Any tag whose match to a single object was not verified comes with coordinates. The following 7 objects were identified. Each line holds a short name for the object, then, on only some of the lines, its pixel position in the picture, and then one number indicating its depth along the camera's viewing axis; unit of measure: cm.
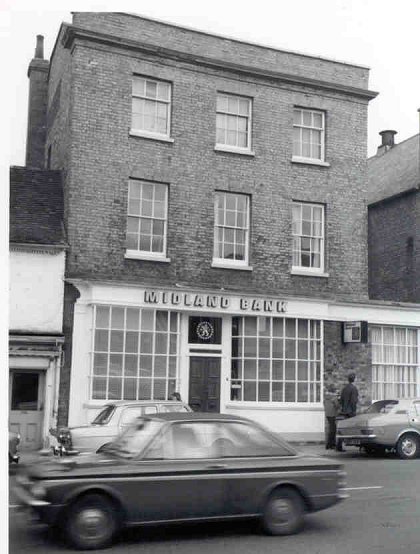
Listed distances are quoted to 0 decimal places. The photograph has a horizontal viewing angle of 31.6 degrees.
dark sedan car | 727
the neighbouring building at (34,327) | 1689
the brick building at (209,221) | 1795
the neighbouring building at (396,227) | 2322
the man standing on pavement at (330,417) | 1831
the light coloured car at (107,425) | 1301
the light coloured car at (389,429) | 1648
